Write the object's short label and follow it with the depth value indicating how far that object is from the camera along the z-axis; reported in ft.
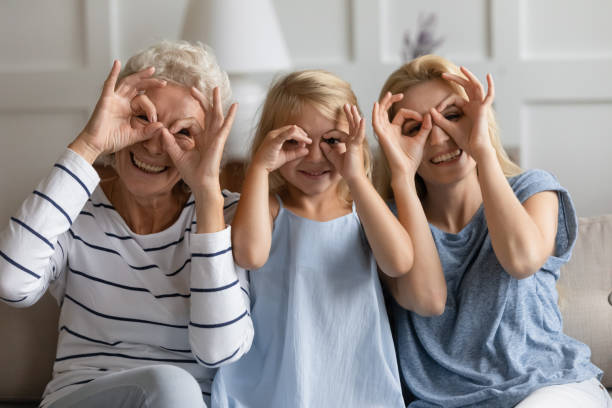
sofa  8.84
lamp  9.78
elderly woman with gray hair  7.88
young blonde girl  8.09
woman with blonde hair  8.10
